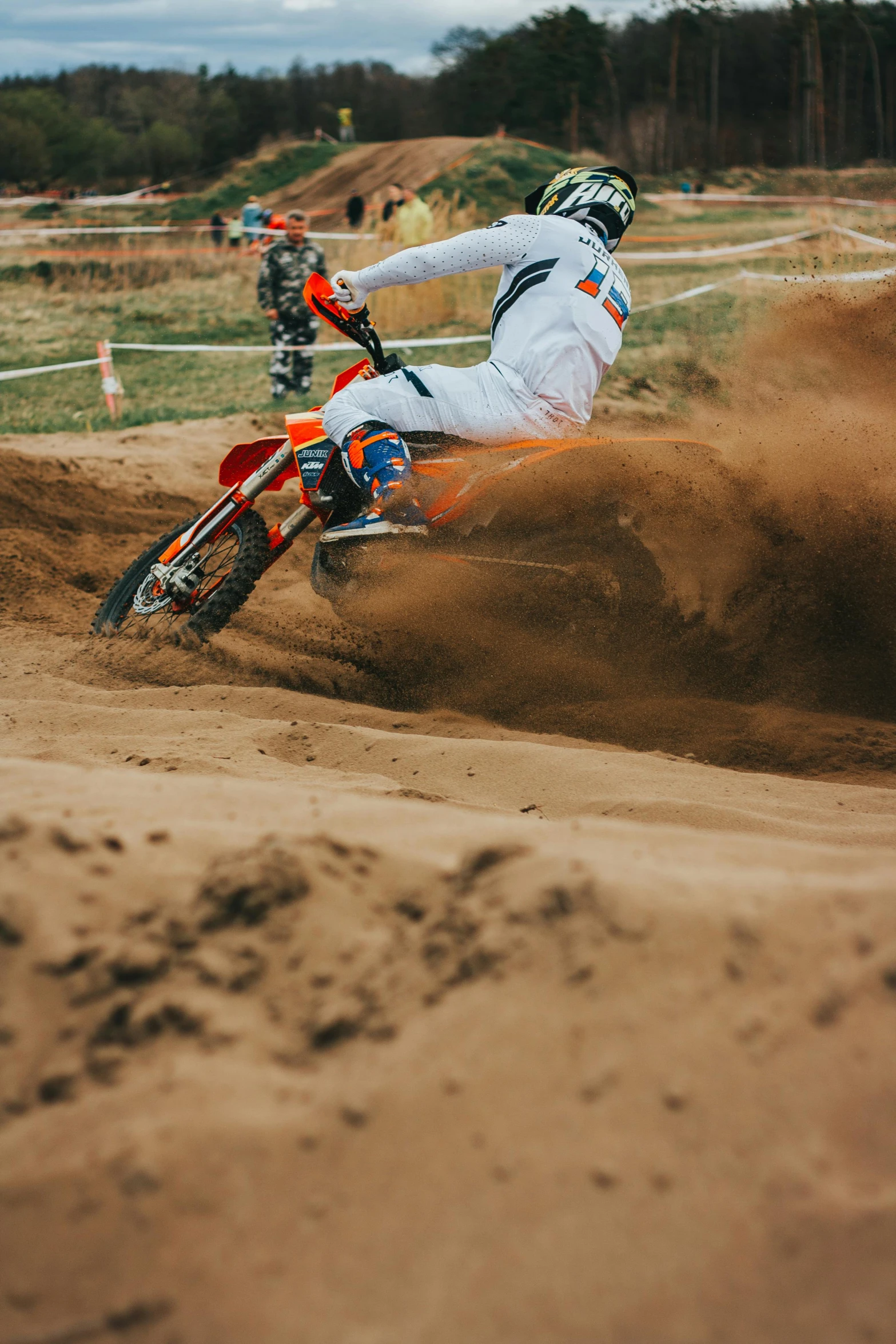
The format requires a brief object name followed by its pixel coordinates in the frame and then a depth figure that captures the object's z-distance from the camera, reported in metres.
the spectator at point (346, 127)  47.91
